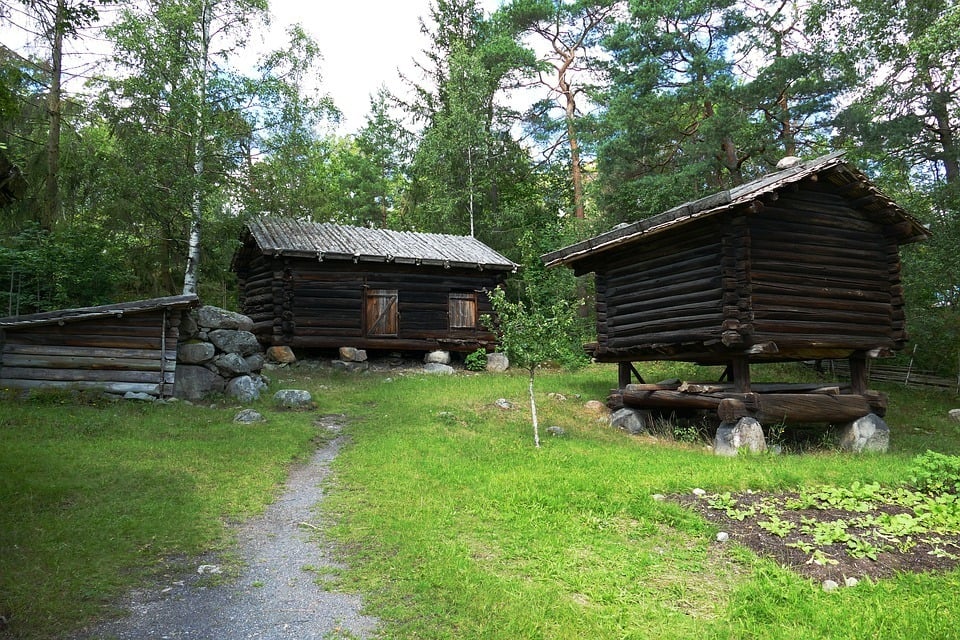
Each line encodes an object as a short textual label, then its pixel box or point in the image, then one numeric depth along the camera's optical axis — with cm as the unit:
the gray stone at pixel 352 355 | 2005
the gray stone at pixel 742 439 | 1056
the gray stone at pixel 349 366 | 1969
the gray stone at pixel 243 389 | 1372
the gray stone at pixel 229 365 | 1412
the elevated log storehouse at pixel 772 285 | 1106
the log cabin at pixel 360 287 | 1980
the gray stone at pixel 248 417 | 1165
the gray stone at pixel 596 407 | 1478
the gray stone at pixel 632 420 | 1324
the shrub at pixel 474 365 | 2123
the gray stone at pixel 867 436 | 1173
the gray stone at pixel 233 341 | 1438
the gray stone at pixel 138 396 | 1252
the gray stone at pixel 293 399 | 1355
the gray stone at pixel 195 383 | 1352
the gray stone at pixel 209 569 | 515
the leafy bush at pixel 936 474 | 740
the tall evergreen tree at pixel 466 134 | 3000
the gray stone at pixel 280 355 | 1941
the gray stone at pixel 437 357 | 2122
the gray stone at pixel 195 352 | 1373
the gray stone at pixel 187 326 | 1401
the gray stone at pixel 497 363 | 2158
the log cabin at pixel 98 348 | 1199
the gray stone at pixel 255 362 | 1471
